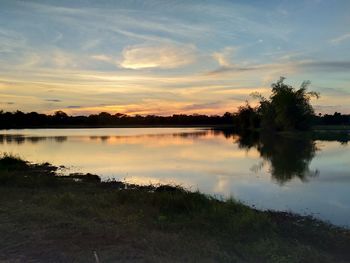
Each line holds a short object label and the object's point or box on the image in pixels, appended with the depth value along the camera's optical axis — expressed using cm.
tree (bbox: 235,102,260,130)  10852
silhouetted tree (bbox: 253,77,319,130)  8181
